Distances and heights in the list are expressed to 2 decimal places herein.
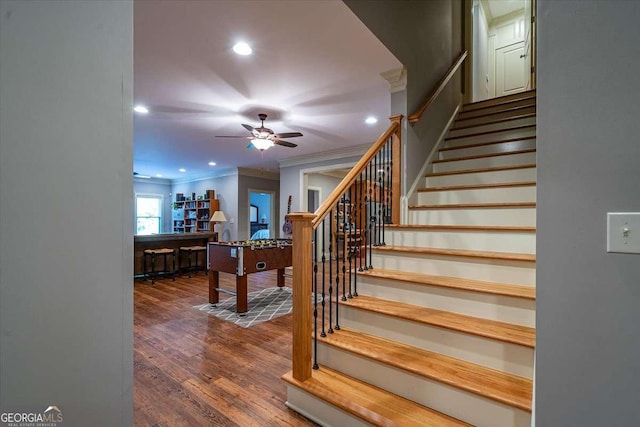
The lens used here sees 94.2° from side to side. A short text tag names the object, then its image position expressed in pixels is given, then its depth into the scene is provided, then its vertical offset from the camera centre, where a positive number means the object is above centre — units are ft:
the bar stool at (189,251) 20.93 -2.63
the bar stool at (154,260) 19.01 -3.04
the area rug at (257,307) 11.98 -4.22
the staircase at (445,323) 5.16 -2.19
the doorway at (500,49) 18.25 +11.16
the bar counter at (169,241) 19.35 -1.94
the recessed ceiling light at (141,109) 12.92 +4.68
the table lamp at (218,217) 26.73 -0.25
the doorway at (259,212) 41.86 +0.33
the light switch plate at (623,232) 2.56 -0.15
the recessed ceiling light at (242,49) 8.48 +4.85
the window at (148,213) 34.65 +0.12
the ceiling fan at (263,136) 13.70 +3.65
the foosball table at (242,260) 12.33 -2.03
